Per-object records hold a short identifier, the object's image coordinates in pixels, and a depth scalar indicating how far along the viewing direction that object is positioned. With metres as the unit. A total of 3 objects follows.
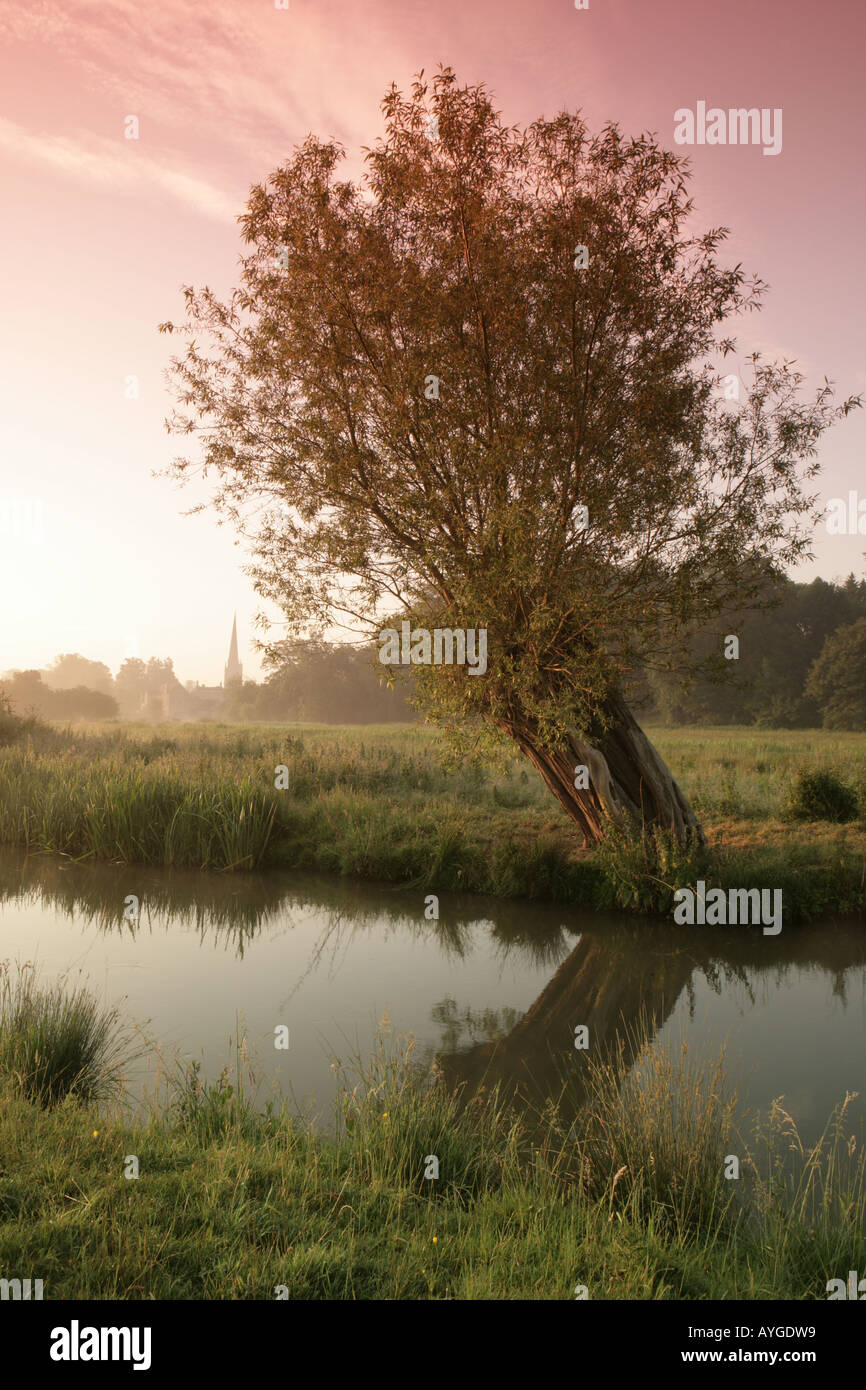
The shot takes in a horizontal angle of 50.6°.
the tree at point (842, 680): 54.41
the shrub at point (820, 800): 16.91
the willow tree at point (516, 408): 12.85
